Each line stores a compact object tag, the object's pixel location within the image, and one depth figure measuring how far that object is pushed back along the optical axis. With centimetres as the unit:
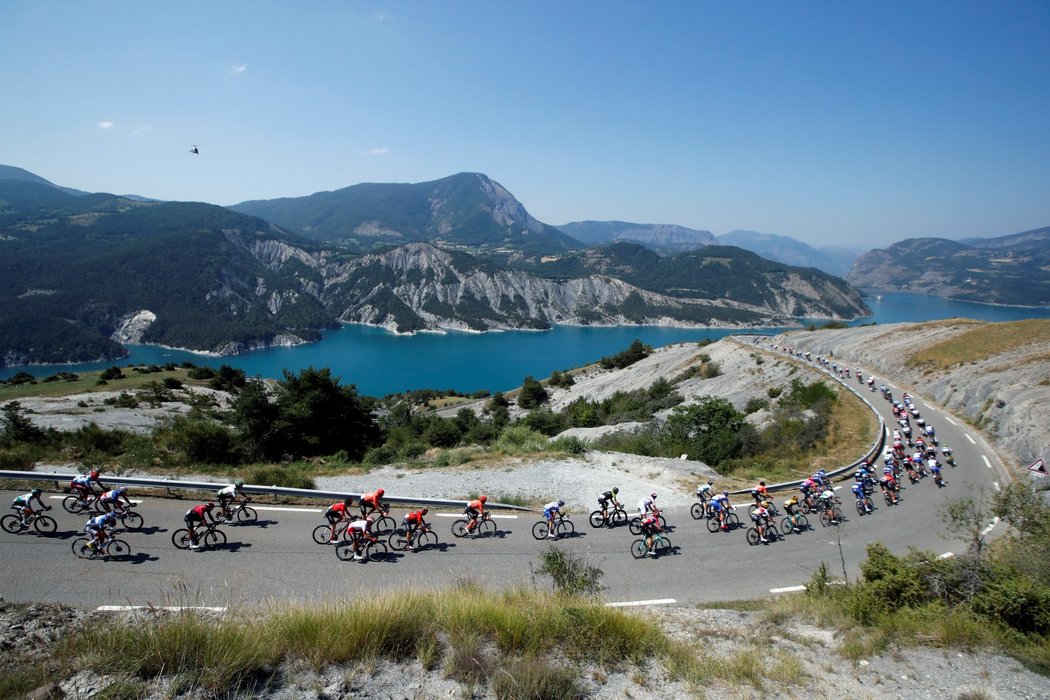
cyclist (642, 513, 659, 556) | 1216
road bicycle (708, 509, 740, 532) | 1411
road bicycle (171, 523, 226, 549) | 1070
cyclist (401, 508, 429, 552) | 1135
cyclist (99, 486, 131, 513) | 1117
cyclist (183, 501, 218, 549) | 1052
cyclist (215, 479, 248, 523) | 1164
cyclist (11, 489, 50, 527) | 1058
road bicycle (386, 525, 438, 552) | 1151
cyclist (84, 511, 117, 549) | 978
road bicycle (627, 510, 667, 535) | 1316
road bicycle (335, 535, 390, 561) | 1078
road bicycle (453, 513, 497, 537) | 1238
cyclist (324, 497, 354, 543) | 1105
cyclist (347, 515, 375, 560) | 1059
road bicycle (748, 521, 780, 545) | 1360
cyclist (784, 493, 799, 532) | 1462
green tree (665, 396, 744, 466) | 2433
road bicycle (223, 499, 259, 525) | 1180
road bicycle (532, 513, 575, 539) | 1273
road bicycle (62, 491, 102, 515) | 1180
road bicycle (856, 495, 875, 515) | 1702
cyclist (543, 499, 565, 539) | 1264
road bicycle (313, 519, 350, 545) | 1111
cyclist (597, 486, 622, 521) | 1367
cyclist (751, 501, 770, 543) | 1366
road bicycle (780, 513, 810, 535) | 1469
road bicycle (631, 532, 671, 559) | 1212
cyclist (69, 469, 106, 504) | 1180
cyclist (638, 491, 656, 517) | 1263
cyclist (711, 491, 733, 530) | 1400
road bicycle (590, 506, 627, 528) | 1380
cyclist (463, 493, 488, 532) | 1243
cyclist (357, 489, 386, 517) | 1188
